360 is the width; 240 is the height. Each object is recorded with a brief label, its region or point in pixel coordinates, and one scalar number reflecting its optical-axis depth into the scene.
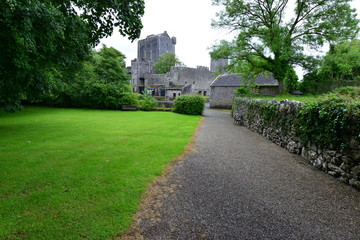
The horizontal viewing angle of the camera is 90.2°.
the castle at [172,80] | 43.48
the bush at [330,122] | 3.88
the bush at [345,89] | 10.18
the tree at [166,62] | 60.34
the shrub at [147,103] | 23.00
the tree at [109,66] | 27.03
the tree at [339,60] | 15.16
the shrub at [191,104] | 19.36
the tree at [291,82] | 23.09
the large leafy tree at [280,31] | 15.69
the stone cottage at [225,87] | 28.55
